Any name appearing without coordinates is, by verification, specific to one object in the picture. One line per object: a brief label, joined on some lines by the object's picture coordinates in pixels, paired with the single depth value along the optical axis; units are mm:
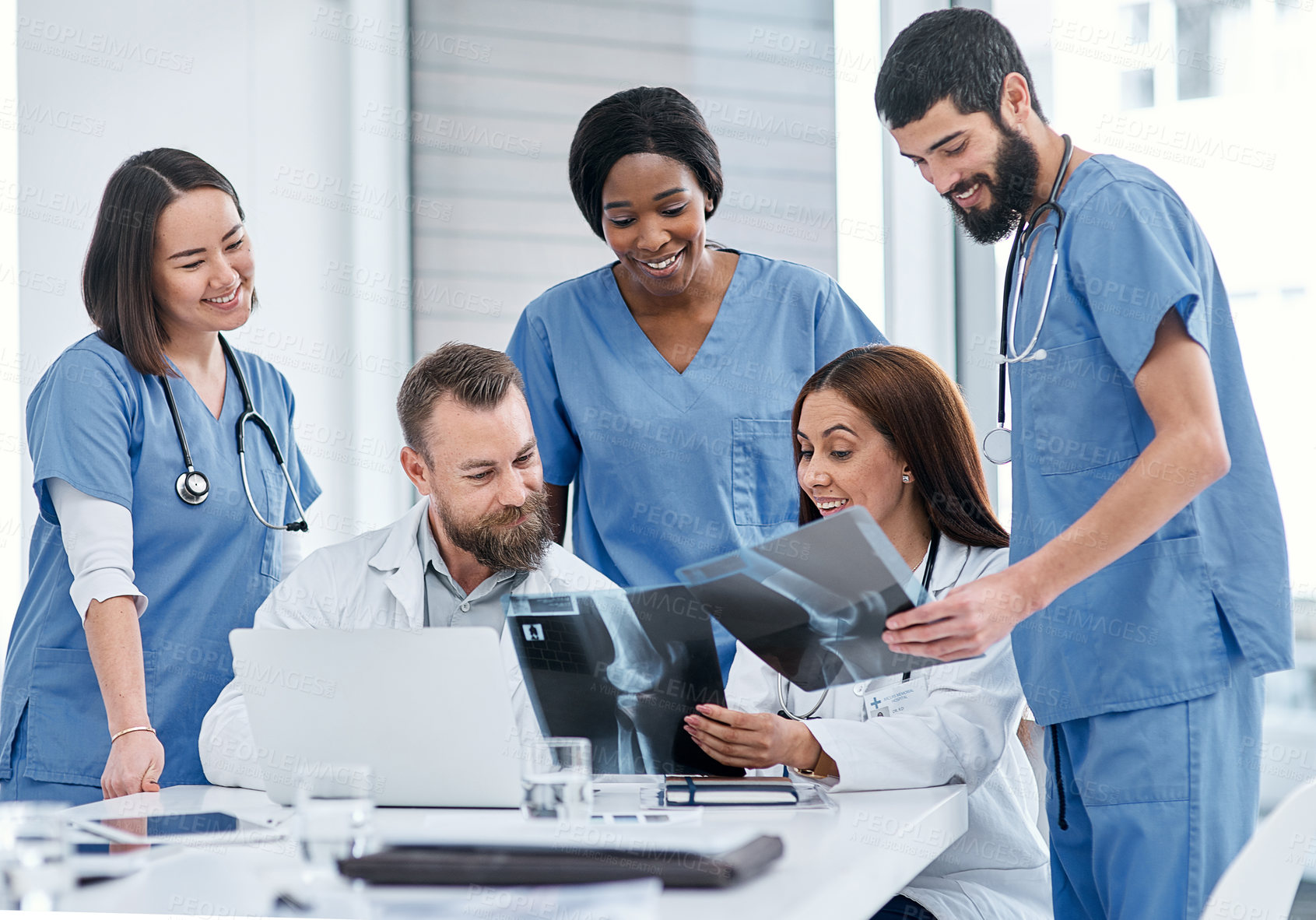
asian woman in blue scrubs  3108
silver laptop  2735
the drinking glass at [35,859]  2490
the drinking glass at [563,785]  2747
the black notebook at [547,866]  2425
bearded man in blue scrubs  2781
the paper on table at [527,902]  2055
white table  2478
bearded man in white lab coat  3130
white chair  2521
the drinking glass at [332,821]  2580
